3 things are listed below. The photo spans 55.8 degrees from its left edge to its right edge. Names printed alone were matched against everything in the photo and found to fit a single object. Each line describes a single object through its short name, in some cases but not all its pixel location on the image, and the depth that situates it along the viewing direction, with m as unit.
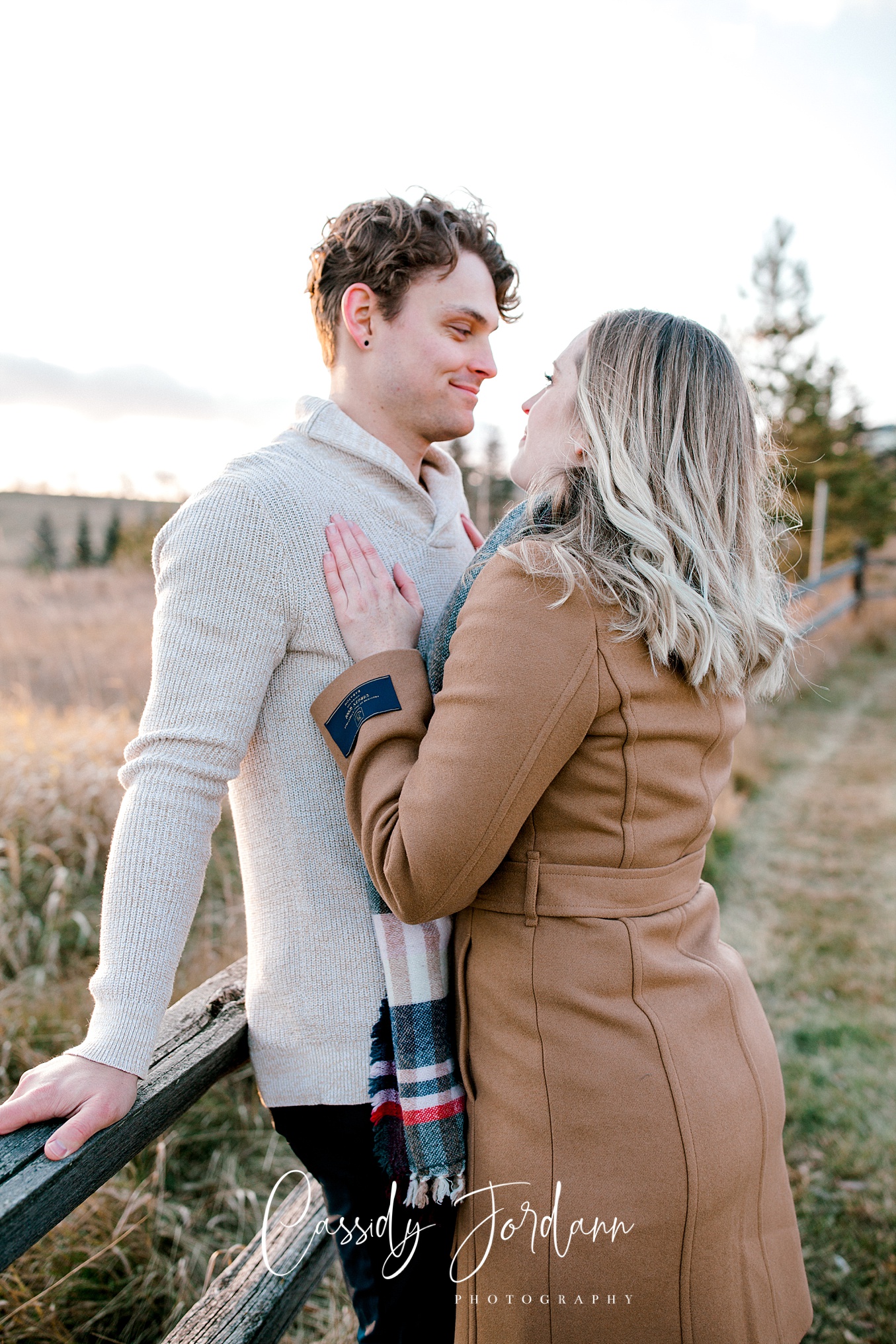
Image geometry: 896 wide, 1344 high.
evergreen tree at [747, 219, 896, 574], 18.84
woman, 1.28
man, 1.35
